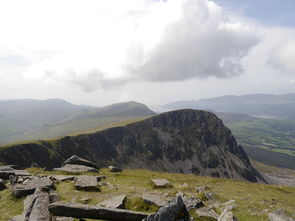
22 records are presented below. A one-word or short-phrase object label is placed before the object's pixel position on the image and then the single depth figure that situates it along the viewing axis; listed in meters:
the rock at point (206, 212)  16.72
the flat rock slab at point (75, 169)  35.59
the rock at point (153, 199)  18.73
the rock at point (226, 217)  14.43
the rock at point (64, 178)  28.13
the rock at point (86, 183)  23.84
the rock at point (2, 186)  24.13
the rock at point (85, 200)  19.75
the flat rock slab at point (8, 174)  29.20
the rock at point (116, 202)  17.91
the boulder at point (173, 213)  12.82
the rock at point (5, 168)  35.21
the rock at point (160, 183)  27.57
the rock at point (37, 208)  14.99
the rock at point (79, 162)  43.19
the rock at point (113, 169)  41.28
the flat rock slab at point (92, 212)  15.20
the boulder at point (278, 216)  16.77
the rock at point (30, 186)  20.94
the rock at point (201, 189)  27.97
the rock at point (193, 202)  18.67
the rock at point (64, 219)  14.96
